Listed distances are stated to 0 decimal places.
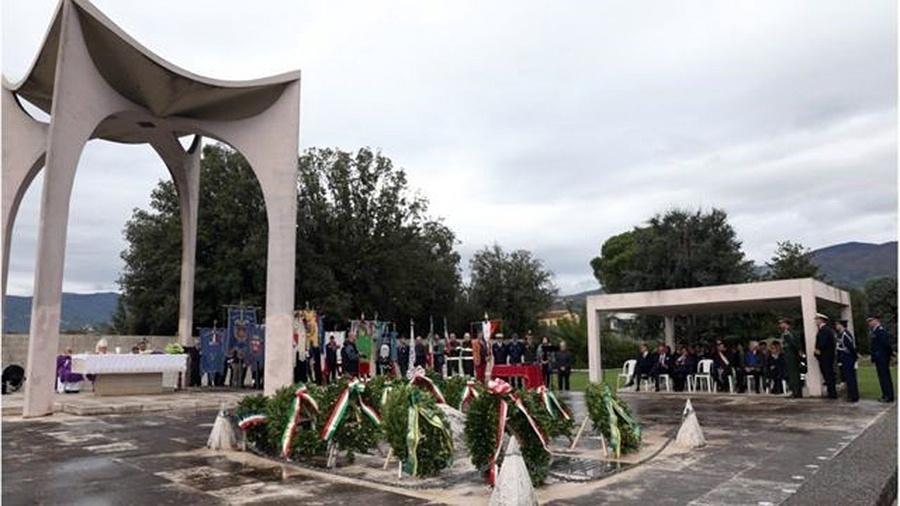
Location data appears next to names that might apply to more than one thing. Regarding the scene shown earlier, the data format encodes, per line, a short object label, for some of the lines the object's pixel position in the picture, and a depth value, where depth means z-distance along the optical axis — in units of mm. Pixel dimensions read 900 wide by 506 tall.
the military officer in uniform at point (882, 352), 12531
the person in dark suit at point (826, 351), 13539
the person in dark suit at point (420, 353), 22016
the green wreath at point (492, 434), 6133
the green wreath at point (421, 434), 6367
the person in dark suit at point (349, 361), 17484
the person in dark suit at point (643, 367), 18344
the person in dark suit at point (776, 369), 15828
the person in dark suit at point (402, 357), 24266
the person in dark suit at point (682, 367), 17531
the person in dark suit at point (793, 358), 14633
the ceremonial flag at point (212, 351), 19875
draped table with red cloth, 13031
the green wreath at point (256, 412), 7953
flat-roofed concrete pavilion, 14962
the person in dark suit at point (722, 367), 17188
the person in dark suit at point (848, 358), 13117
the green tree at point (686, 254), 33594
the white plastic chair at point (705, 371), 17406
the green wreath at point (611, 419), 7539
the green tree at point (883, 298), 37094
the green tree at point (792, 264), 33219
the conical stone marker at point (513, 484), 4473
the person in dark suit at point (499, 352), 19281
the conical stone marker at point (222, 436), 8258
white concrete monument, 12945
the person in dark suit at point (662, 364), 17875
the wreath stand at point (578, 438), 7702
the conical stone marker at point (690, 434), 8055
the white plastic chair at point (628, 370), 19784
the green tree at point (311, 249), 30125
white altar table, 15045
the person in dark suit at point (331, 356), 18750
